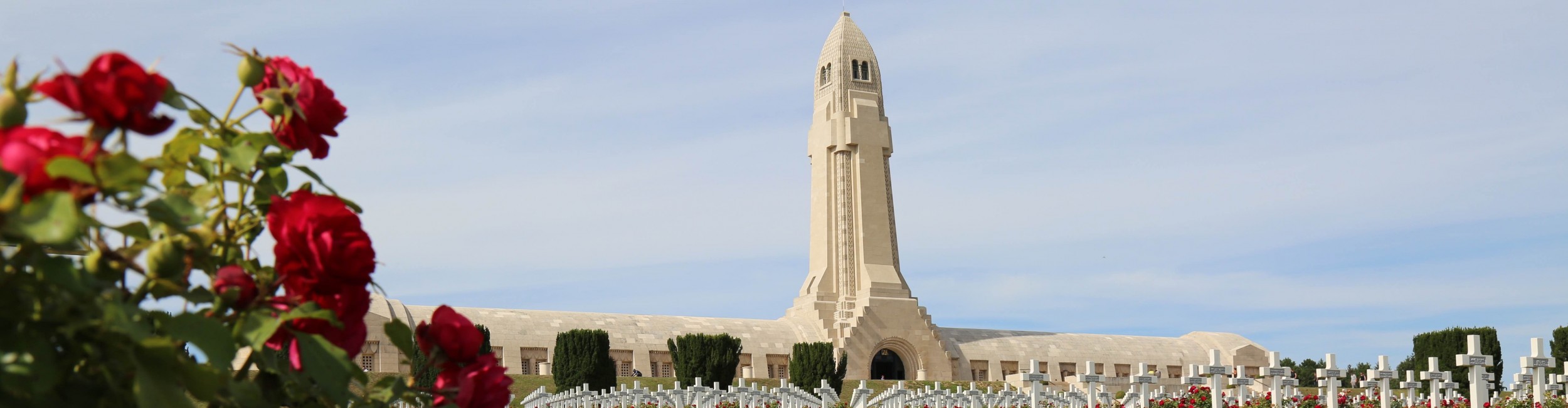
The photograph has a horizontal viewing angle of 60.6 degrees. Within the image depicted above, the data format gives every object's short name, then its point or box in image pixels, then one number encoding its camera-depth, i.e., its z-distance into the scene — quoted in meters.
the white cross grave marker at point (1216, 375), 19.28
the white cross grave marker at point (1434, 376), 20.89
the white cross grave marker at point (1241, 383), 20.33
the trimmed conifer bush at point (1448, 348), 40.97
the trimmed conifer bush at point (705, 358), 39.94
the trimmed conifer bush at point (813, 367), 40.50
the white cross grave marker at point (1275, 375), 20.95
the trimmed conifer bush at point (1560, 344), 44.94
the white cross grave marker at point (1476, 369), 19.23
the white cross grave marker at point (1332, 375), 19.53
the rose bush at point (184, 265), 1.82
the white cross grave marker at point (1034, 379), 21.08
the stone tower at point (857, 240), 52.69
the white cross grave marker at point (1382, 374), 20.81
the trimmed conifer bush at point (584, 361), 38.50
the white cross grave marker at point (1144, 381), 21.53
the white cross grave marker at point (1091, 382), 21.52
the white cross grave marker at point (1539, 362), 20.73
